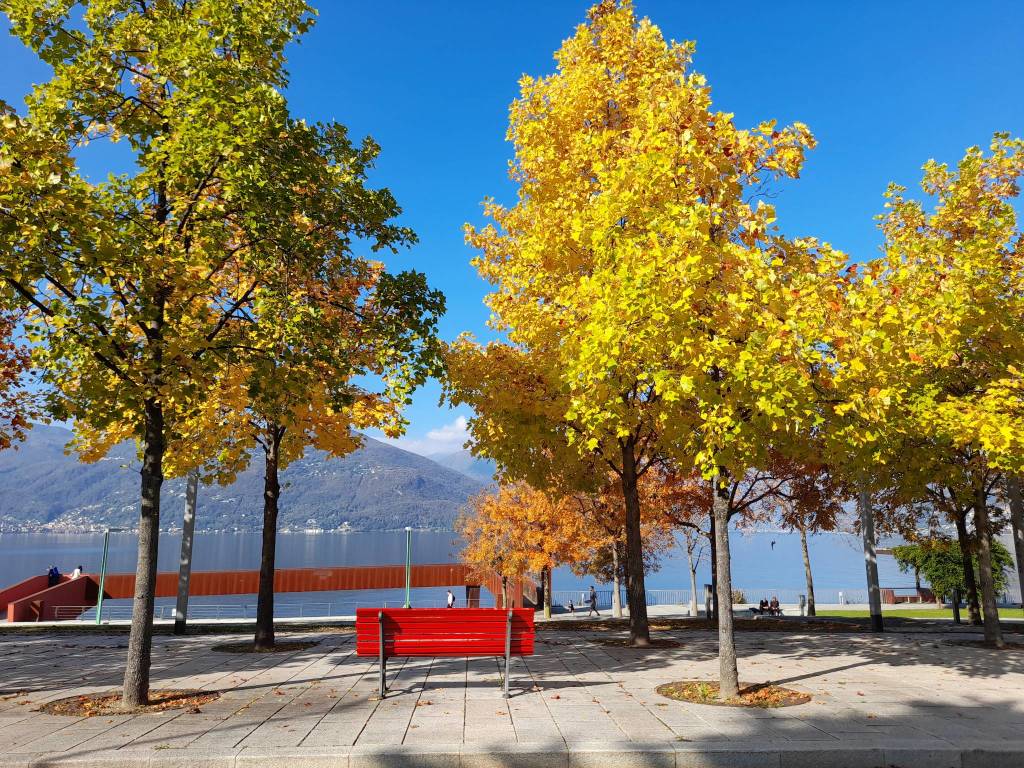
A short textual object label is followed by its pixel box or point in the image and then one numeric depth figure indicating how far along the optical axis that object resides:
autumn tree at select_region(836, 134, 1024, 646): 8.83
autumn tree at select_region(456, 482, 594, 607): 30.45
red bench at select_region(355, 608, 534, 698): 8.91
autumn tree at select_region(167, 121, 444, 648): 9.21
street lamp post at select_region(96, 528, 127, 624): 25.77
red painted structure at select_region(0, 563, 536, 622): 29.34
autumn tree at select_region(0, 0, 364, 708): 7.71
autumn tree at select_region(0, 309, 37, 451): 15.23
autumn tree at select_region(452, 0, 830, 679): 8.47
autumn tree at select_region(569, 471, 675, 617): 26.61
